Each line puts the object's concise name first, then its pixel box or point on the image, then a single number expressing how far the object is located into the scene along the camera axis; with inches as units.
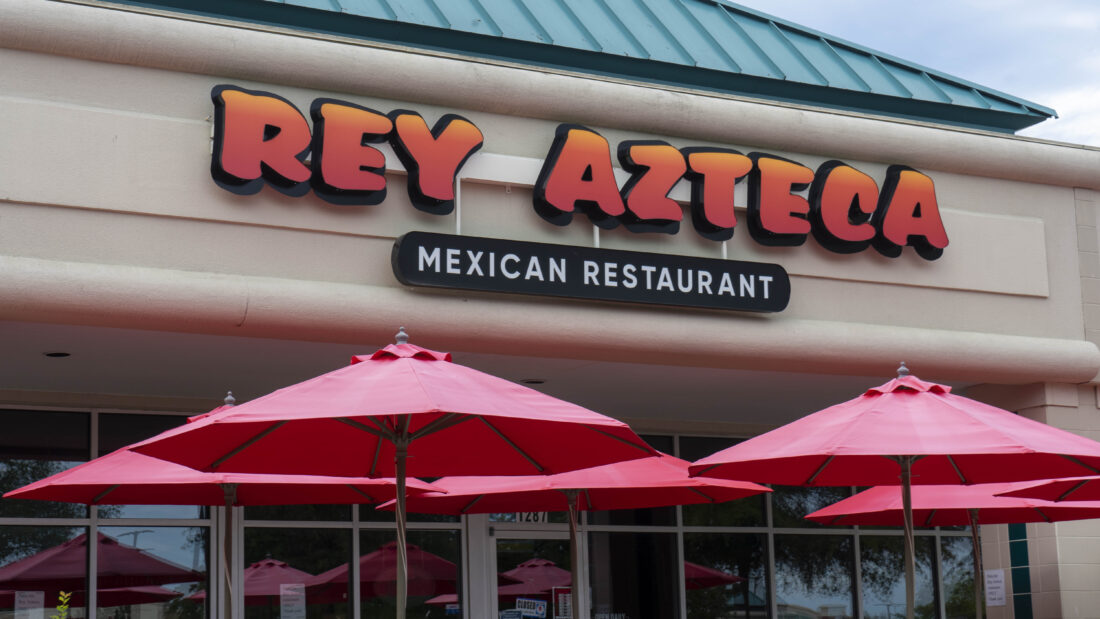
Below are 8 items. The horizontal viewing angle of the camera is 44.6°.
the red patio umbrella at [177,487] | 363.3
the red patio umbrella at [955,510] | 449.7
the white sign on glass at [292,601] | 567.2
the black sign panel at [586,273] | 464.1
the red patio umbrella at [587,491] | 411.2
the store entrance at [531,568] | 625.0
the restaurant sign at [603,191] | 453.1
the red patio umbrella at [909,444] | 297.0
